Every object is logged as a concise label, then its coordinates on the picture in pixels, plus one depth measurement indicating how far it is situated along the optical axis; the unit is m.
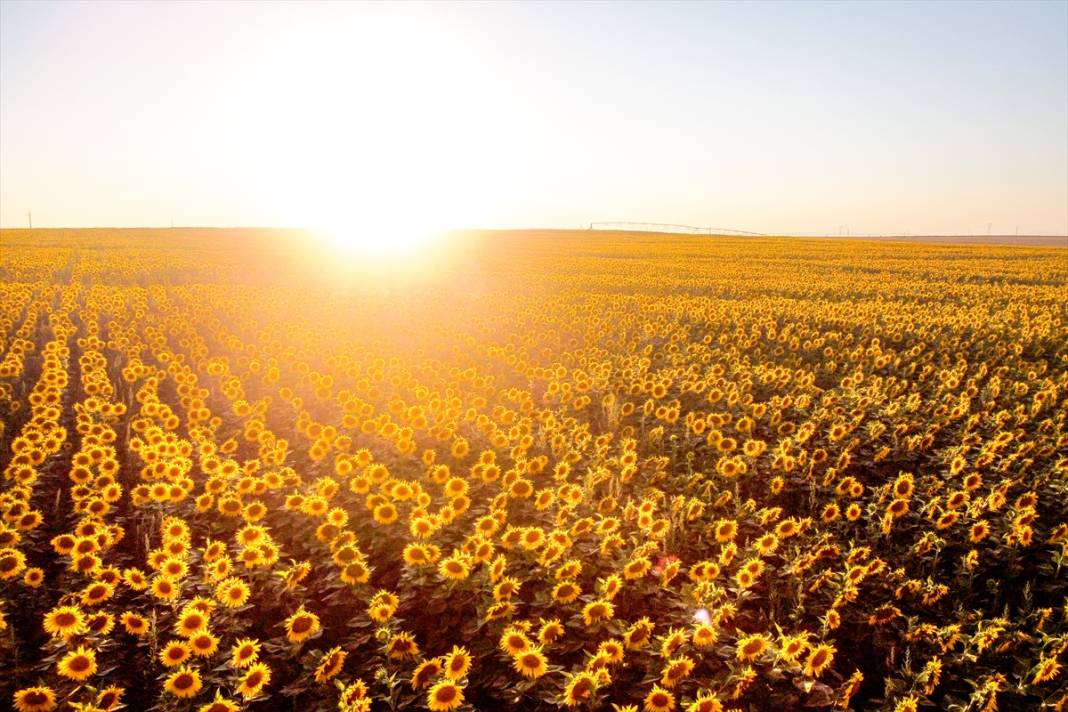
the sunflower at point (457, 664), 3.59
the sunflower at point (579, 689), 3.48
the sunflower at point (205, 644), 4.08
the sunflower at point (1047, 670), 3.70
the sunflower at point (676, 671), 3.69
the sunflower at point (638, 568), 4.61
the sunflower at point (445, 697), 3.58
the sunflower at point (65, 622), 4.13
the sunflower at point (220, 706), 3.40
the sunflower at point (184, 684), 3.70
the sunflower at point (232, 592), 4.45
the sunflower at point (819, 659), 3.83
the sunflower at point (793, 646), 3.82
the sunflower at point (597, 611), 4.21
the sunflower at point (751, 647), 3.80
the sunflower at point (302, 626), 4.06
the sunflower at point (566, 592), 4.37
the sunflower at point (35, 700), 3.62
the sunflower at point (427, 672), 3.71
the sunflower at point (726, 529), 5.52
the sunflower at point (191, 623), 4.23
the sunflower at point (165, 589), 4.57
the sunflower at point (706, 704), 3.46
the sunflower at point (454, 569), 4.61
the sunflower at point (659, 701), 3.63
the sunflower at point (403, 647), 3.88
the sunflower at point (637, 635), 3.95
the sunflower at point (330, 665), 3.77
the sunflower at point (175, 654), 3.96
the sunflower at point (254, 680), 3.63
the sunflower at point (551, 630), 4.03
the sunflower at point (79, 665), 3.84
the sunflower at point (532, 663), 3.76
